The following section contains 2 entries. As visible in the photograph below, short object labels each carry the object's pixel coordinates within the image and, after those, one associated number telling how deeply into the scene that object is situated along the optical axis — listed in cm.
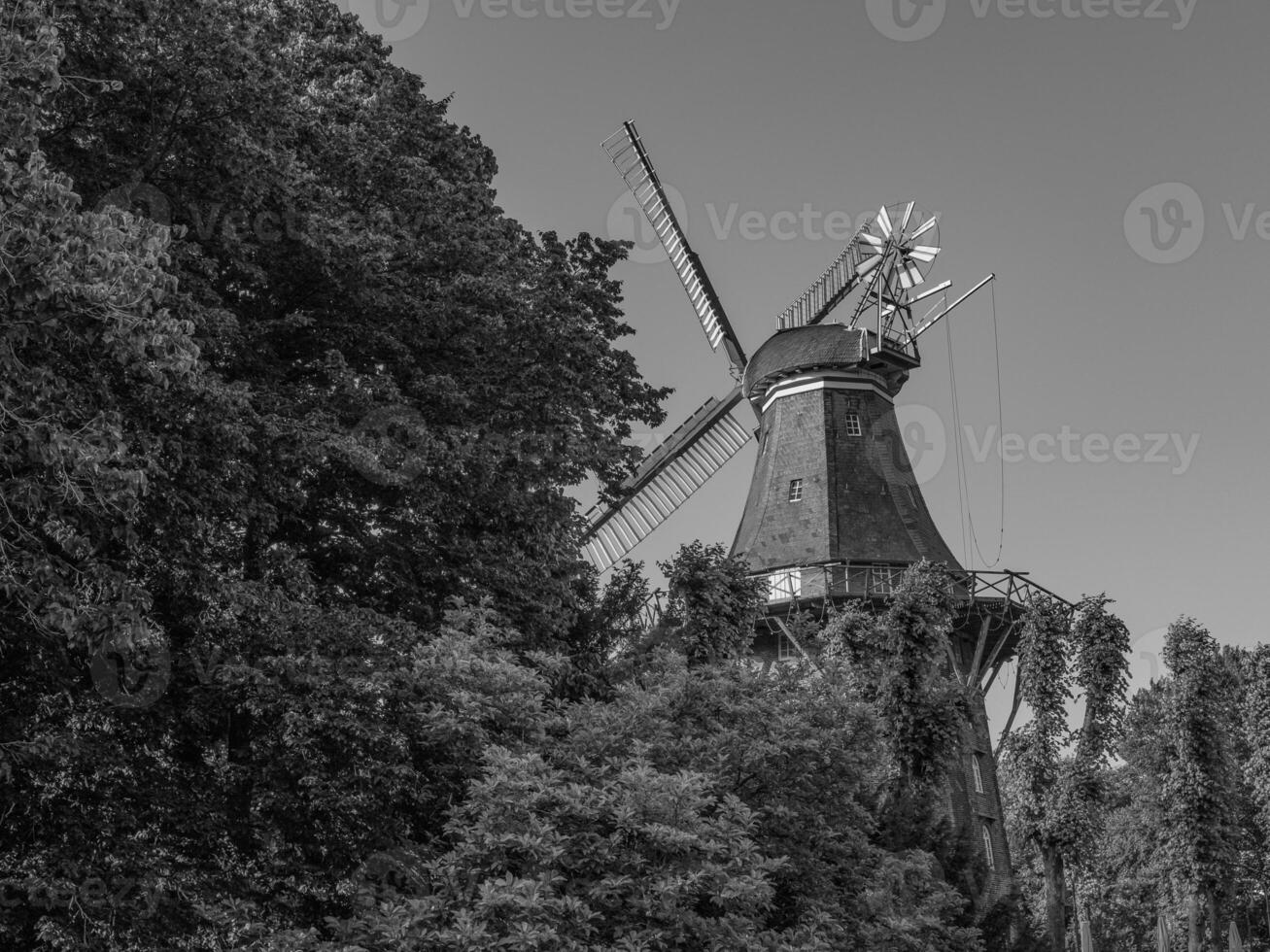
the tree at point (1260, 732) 4422
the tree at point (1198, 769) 3934
